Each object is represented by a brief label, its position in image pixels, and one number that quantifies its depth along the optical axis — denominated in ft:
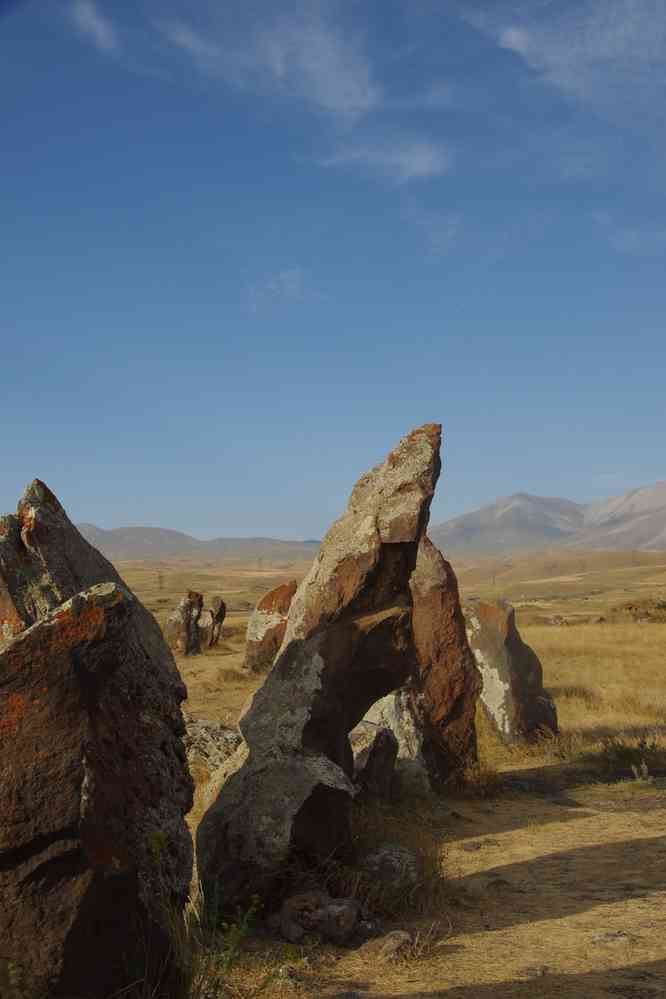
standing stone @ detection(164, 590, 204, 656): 89.92
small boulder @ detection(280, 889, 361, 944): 19.56
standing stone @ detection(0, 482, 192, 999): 12.51
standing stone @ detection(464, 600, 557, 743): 45.16
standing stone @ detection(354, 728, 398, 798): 29.99
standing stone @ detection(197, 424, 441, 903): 21.53
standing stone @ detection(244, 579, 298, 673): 74.49
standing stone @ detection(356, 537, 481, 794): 35.78
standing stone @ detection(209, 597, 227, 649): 95.04
